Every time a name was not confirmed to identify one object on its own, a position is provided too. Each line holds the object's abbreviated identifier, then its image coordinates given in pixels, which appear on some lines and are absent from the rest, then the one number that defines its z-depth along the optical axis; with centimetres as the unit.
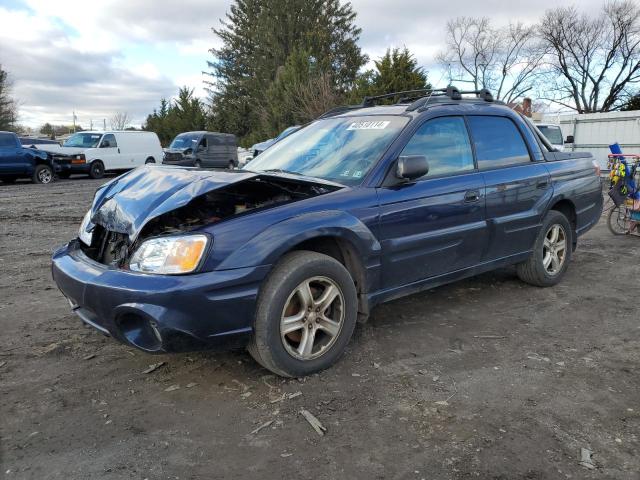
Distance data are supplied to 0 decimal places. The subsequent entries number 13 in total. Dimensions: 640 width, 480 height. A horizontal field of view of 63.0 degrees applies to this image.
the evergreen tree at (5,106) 4666
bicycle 734
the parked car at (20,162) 1634
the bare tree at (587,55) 3766
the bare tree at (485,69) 4425
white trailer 1745
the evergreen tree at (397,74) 2136
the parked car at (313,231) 274
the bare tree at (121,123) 8231
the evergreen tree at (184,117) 4516
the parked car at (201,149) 2208
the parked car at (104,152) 1955
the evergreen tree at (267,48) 4284
